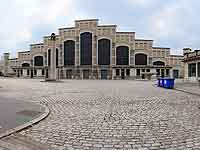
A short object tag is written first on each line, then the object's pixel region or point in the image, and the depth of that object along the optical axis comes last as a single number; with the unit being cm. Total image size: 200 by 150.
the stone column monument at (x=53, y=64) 3493
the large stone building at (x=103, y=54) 5689
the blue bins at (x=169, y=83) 1991
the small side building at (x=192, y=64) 2885
